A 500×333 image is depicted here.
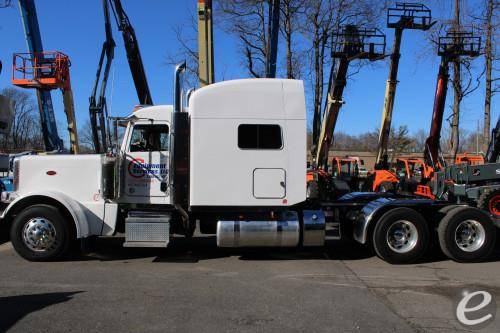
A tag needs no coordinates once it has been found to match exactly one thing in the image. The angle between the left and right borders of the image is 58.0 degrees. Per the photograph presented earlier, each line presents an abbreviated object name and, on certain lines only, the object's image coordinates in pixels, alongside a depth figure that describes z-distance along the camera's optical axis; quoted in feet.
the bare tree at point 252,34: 85.05
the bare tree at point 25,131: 245.86
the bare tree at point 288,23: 84.99
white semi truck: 25.34
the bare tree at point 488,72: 65.10
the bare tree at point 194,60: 88.48
